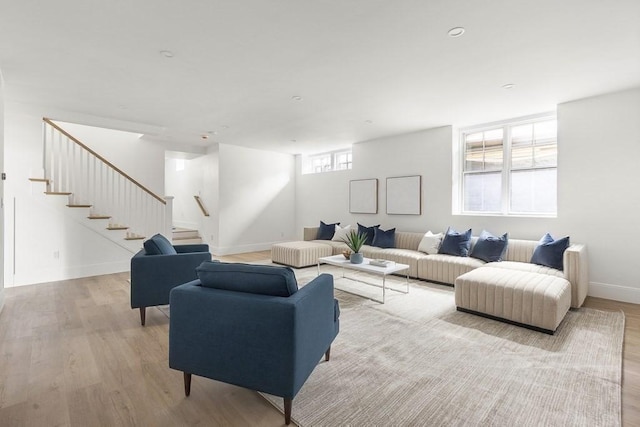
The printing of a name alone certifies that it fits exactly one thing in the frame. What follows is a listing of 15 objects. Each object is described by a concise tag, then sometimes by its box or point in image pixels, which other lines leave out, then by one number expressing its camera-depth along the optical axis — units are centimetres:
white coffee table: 376
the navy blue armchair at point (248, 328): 160
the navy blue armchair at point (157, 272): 301
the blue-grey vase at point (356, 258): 413
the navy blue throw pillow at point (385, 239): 561
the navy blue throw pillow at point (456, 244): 461
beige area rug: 174
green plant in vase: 413
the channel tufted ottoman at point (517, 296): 280
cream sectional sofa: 335
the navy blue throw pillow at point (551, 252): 366
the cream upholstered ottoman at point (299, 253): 554
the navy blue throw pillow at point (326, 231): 660
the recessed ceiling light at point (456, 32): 244
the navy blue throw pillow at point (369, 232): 597
